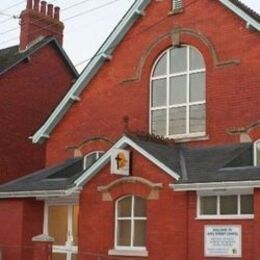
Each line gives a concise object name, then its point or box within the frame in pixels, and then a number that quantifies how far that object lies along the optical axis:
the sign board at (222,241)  17.05
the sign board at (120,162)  18.72
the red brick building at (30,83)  29.08
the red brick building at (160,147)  17.69
